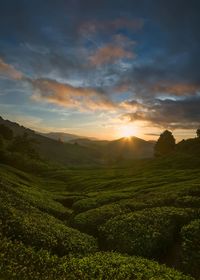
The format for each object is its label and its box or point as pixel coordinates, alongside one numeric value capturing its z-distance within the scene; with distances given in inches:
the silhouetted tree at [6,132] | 3081.7
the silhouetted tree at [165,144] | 3330.3
